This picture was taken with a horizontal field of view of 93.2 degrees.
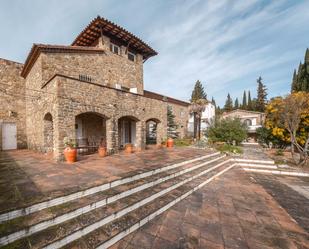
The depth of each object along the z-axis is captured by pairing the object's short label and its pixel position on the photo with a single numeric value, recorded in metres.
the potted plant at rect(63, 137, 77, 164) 5.52
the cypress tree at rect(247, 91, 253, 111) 36.89
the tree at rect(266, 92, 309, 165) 7.75
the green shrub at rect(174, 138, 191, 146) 12.29
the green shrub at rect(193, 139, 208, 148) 11.21
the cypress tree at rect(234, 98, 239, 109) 49.67
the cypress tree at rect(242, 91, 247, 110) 44.66
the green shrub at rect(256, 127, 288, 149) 13.45
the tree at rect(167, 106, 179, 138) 15.97
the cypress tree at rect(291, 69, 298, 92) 25.91
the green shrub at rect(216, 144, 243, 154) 9.78
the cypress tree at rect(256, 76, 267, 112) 33.70
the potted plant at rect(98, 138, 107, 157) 6.82
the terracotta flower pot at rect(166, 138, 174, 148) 10.66
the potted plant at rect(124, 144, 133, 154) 7.84
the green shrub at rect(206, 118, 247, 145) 13.06
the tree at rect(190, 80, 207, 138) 16.76
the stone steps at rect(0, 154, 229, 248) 2.10
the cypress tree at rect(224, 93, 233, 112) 45.72
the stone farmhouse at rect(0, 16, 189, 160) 6.07
